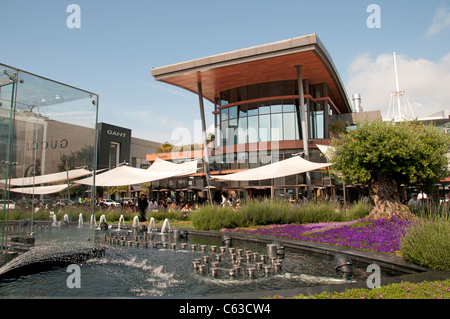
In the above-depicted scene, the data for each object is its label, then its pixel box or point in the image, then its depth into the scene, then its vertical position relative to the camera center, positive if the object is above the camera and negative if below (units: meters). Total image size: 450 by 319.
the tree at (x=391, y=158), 9.88 +1.16
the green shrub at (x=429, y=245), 5.57 -0.87
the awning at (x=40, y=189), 6.47 +0.17
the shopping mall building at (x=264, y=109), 23.72 +7.20
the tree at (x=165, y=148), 42.97 +6.38
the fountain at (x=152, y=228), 13.59 -1.30
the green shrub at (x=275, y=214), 13.02 -0.67
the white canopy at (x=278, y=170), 16.62 +1.39
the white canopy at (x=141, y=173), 17.69 +1.33
